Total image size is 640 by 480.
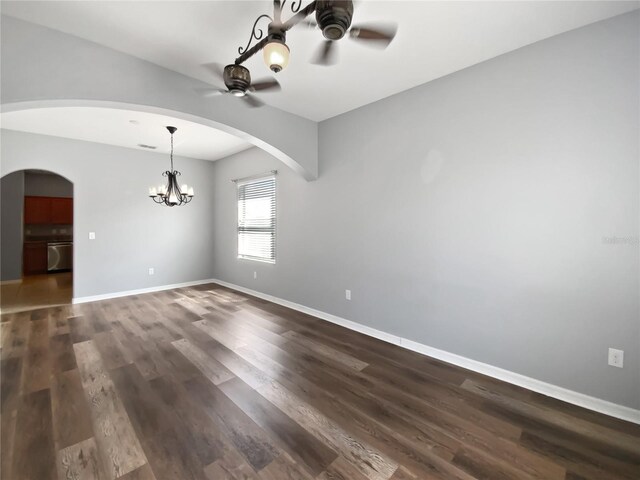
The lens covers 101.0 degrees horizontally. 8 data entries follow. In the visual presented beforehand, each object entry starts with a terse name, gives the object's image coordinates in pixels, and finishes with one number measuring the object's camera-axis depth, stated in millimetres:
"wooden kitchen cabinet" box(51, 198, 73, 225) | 7775
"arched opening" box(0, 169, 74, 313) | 5870
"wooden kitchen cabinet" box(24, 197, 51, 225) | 7379
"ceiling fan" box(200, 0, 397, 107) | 1284
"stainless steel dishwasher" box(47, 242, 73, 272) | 7723
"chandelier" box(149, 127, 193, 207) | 4468
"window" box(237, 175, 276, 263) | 4941
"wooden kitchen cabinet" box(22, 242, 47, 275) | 7434
